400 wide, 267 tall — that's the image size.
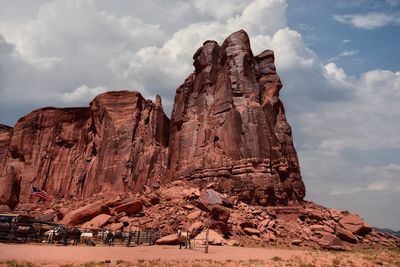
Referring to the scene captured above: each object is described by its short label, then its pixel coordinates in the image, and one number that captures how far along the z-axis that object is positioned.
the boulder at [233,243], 37.81
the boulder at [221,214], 39.84
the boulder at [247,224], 41.89
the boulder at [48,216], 49.70
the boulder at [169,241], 36.49
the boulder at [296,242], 40.78
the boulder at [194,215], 41.09
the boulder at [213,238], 37.25
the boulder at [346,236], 43.44
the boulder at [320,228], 44.28
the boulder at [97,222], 43.41
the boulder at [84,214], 45.28
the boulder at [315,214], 46.77
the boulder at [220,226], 39.41
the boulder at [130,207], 45.53
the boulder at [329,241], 40.50
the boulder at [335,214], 48.21
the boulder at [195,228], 37.88
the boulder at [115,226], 41.72
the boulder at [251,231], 41.12
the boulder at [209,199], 42.62
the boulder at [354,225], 45.94
